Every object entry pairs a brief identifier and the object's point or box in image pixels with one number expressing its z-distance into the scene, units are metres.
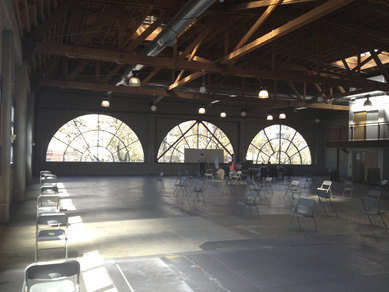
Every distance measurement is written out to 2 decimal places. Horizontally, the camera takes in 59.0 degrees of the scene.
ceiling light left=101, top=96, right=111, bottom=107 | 15.07
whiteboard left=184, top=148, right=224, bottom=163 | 24.67
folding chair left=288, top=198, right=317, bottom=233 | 7.69
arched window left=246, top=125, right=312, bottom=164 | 26.86
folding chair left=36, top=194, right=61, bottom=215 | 7.07
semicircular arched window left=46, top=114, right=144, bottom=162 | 21.58
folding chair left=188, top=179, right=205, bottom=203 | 11.93
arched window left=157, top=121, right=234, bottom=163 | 24.31
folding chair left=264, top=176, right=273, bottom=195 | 15.08
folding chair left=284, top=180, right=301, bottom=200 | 13.21
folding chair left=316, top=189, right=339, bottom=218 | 9.48
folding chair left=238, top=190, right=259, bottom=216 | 9.20
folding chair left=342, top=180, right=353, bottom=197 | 14.20
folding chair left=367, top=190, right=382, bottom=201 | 9.53
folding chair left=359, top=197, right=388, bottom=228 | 8.09
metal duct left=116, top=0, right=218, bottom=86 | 7.19
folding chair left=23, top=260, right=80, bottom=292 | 3.12
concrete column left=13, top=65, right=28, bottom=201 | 11.44
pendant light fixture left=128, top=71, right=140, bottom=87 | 10.25
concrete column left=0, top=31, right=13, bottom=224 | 8.16
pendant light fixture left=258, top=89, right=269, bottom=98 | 11.39
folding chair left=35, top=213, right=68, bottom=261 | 4.94
